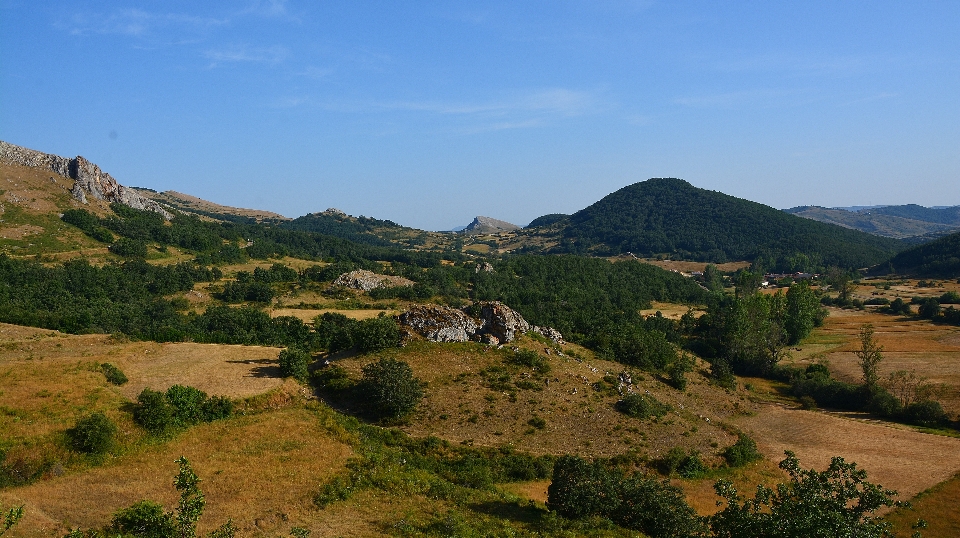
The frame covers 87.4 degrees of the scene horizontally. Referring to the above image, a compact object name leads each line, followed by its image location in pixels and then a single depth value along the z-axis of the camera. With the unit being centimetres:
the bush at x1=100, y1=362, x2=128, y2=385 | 4575
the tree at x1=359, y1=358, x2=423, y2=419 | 4716
